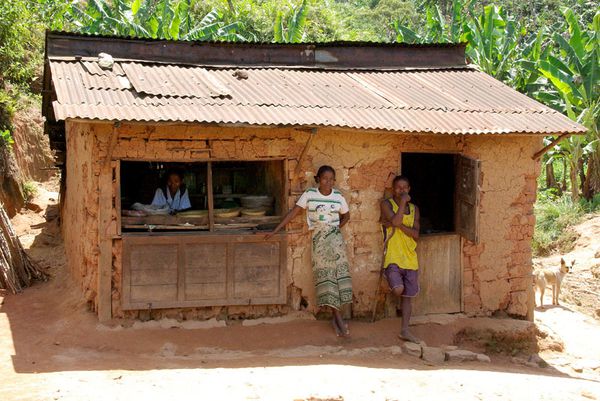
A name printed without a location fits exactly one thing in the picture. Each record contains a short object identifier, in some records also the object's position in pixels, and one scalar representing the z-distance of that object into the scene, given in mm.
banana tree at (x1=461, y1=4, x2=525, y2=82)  15062
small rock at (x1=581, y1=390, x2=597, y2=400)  6394
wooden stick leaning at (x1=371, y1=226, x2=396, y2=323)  7815
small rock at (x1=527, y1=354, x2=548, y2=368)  8062
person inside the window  7840
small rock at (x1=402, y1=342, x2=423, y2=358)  7336
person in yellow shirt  7602
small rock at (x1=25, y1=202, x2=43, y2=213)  14391
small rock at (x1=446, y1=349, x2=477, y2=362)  7340
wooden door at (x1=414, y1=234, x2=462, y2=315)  8195
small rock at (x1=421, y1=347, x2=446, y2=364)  7270
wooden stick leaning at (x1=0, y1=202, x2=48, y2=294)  8888
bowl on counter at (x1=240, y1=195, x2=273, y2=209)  7926
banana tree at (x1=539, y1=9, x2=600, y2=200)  13812
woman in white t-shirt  7414
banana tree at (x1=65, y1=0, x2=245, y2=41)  15211
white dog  10305
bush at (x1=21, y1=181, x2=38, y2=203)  14500
